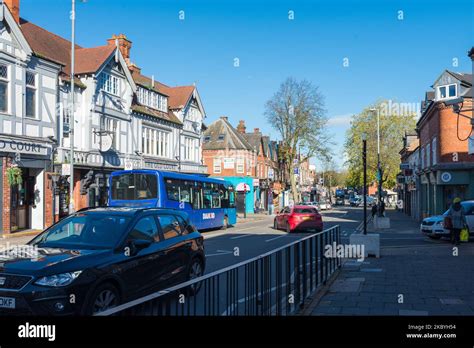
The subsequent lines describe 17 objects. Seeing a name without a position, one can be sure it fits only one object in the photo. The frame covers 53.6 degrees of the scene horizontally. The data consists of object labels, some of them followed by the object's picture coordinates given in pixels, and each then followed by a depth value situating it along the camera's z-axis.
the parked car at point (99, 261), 5.60
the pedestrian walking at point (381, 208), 30.31
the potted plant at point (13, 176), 20.64
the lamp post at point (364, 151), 13.70
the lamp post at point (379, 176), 26.74
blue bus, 20.28
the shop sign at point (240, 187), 52.34
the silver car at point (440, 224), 19.79
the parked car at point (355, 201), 80.94
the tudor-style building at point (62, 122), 21.39
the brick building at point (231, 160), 55.59
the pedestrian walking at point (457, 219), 17.39
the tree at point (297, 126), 53.31
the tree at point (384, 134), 63.19
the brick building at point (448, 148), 28.48
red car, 24.59
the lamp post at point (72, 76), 22.25
